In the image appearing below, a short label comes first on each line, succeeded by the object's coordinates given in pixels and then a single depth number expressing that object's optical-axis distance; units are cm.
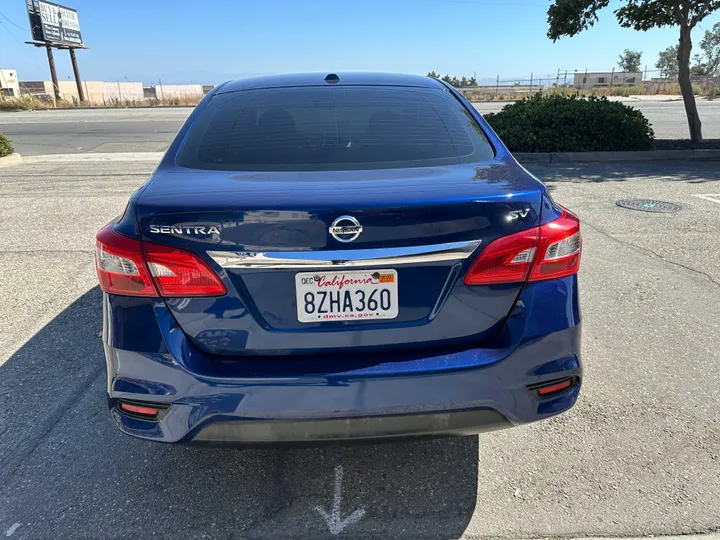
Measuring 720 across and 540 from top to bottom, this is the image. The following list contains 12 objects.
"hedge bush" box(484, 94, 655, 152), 1028
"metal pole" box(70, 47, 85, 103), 4012
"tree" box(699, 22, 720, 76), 6632
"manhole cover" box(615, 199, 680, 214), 670
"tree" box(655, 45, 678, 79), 7941
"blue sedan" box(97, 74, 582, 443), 180
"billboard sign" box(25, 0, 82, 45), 3891
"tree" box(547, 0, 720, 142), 1032
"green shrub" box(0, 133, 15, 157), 1118
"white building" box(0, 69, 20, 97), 5569
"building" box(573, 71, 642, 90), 4859
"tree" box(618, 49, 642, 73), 8381
